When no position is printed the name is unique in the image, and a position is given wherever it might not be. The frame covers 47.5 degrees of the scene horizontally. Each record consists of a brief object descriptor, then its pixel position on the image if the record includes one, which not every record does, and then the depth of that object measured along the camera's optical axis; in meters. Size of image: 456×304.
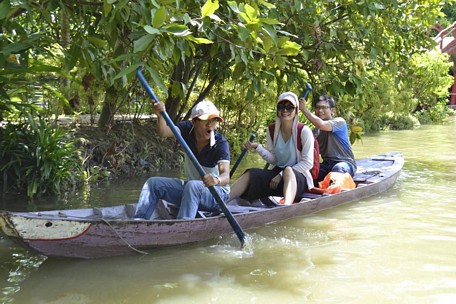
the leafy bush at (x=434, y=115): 24.92
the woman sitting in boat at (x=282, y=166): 5.57
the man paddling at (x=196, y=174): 4.61
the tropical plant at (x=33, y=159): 6.55
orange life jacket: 6.23
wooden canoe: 3.81
